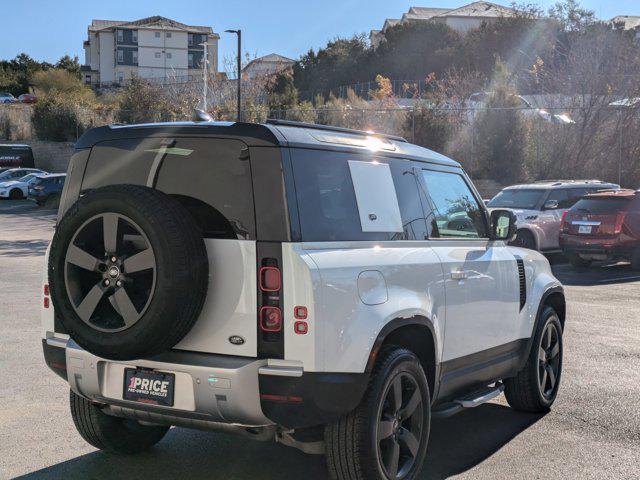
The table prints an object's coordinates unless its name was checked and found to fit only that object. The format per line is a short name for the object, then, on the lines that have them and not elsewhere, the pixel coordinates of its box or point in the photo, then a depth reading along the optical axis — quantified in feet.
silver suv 56.03
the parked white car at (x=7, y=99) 239.05
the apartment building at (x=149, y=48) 358.84
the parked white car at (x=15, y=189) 132.05
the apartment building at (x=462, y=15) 311.06
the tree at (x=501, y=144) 90.99
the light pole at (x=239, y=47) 109.89
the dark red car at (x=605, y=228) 51.57
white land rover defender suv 12.09
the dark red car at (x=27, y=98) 229.25
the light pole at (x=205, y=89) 129.07
